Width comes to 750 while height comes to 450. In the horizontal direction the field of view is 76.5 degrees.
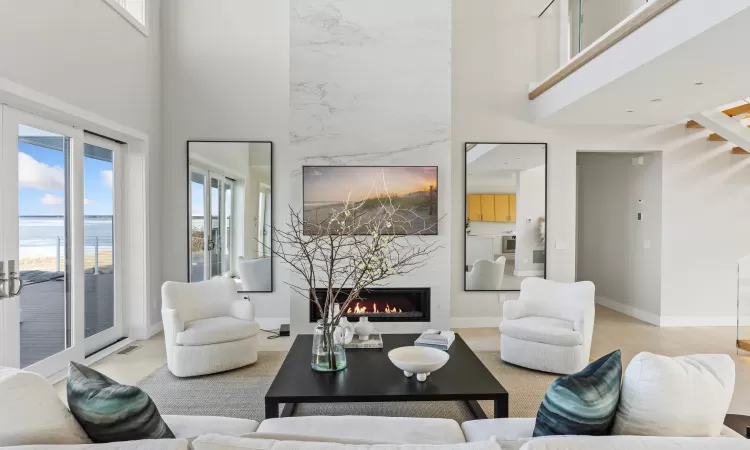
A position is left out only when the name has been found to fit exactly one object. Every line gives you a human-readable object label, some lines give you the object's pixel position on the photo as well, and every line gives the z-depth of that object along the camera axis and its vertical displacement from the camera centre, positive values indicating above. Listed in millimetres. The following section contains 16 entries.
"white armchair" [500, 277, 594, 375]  3840 -888
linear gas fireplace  5180 -943
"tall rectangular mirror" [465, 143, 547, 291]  5672 +73
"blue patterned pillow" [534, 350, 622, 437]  1474 -572
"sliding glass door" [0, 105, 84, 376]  3293 -173
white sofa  1263 -599
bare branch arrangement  5086 -109
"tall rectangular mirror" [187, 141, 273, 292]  5664 +118
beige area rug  3125 -1263
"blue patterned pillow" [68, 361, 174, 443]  1418 -579
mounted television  5145 +270
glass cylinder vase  2854 -790
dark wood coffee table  2488 -912
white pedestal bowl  2611 -809
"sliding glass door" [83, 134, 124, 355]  4453 -224
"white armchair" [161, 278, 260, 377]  3766 -881
